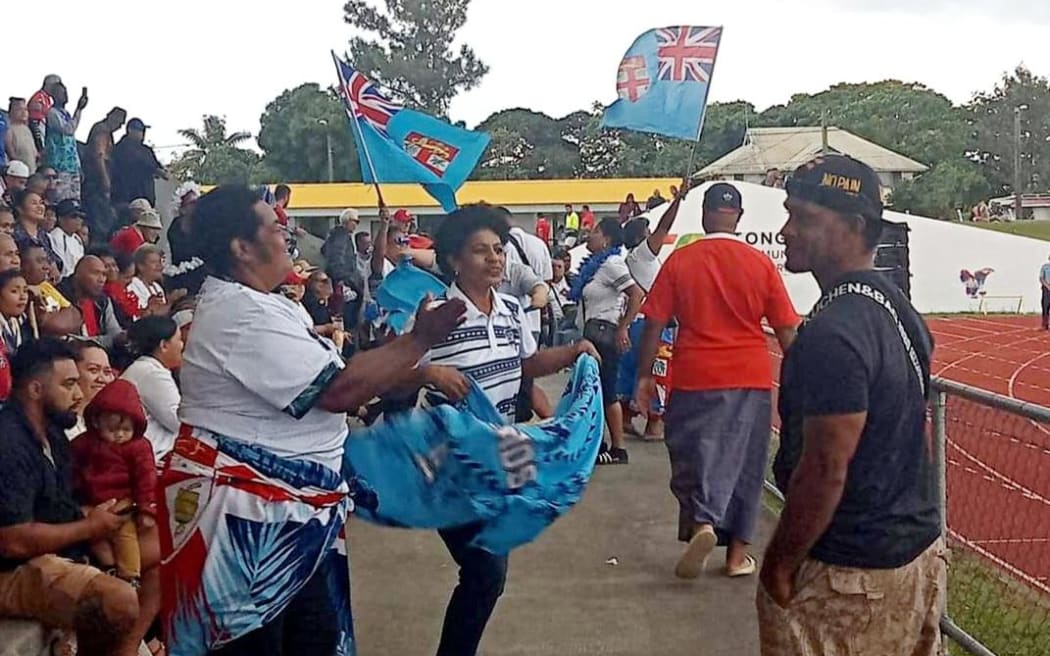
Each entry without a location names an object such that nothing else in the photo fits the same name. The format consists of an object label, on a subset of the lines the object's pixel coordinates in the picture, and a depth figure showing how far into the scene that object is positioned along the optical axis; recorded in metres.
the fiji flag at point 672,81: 8.90
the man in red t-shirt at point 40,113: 11.33
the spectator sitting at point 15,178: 9.73
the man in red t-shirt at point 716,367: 6.01
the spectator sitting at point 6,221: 7.80
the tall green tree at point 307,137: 49.56
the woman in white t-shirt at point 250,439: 3.11
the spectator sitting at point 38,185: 9.29
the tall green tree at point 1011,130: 78.06
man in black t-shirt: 2.91
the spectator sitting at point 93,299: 8.00
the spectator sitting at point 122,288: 8.31
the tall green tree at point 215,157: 51.00
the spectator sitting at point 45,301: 6.69
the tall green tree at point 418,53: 63.28
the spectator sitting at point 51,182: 10.77
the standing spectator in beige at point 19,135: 10.96
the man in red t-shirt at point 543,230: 23.05
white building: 55.72
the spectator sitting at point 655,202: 17.95
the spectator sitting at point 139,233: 10.05
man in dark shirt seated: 4.03
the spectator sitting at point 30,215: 9.09
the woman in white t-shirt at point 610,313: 9.25
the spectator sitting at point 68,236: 9.58
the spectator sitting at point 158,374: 5.39
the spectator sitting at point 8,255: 6.91
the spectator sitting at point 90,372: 5.15
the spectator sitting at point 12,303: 6.46
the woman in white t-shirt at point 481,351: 4.48
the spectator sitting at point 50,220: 9.74
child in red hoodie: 4.84
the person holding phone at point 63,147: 11.53
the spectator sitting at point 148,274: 8.69
